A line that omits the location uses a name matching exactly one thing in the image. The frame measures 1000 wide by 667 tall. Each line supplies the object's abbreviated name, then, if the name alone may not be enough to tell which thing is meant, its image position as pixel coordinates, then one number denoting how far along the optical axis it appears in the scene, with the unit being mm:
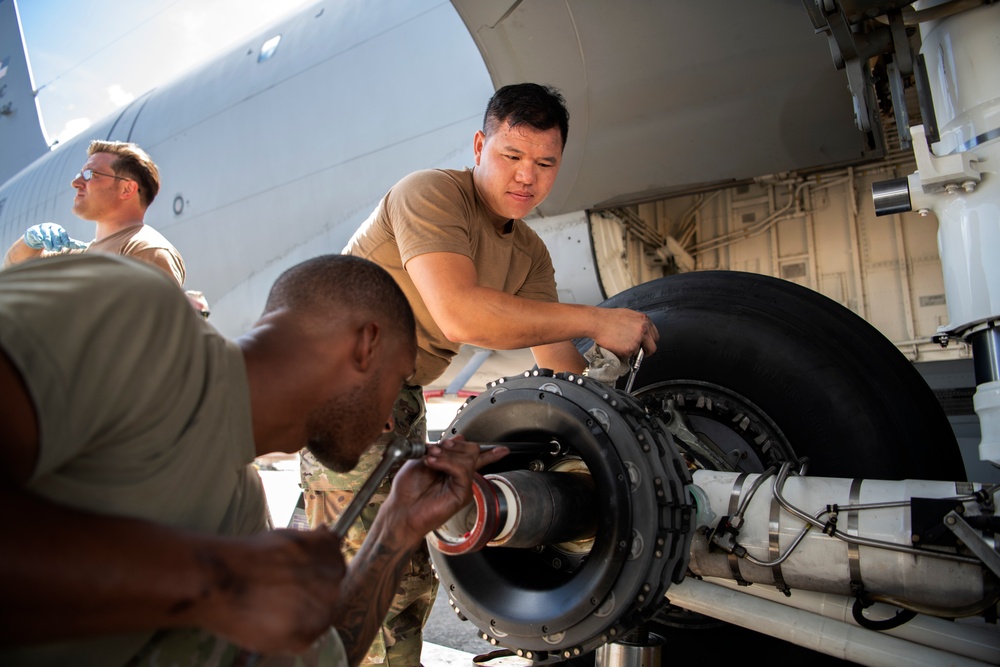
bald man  627
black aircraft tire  1823
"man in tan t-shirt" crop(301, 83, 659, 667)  1595
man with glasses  2564
